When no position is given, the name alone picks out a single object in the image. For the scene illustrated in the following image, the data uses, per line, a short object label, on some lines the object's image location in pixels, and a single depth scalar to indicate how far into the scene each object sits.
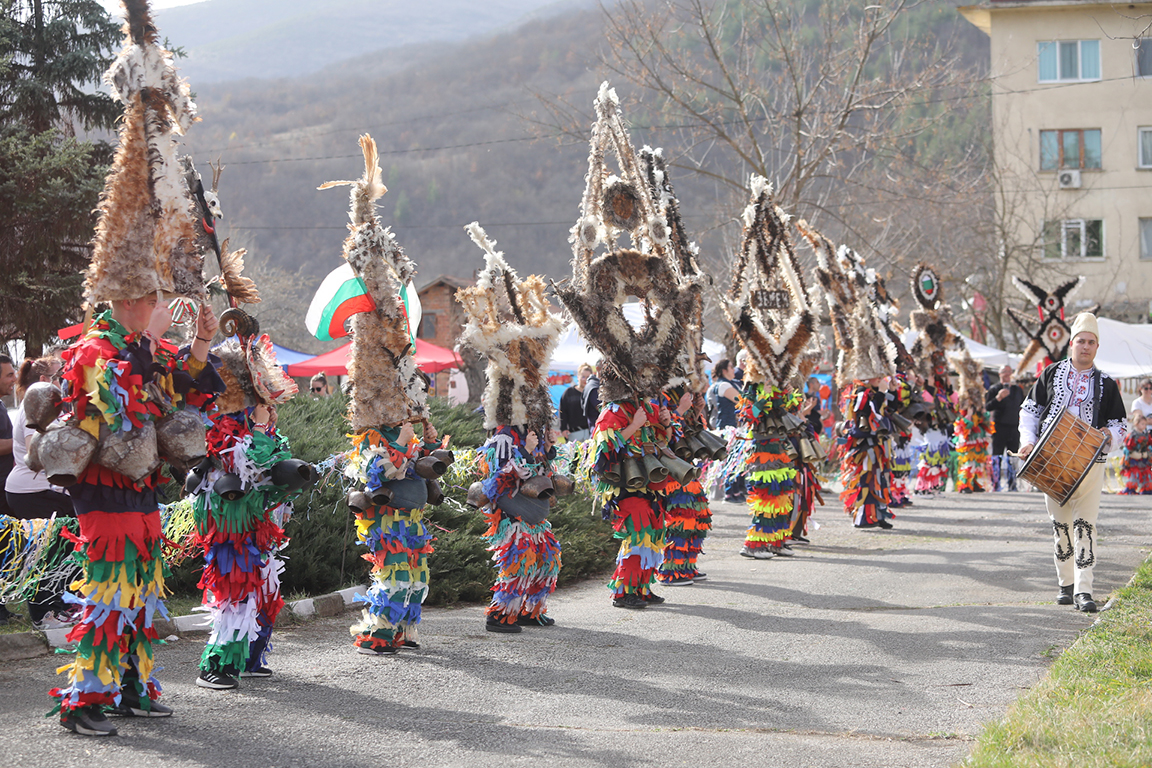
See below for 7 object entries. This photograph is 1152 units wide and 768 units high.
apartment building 32.50
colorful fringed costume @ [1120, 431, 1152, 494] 17.53
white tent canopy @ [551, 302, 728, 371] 22.00
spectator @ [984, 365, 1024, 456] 17.33
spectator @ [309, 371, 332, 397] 16.97
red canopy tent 20.44
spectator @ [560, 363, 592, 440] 15.30
